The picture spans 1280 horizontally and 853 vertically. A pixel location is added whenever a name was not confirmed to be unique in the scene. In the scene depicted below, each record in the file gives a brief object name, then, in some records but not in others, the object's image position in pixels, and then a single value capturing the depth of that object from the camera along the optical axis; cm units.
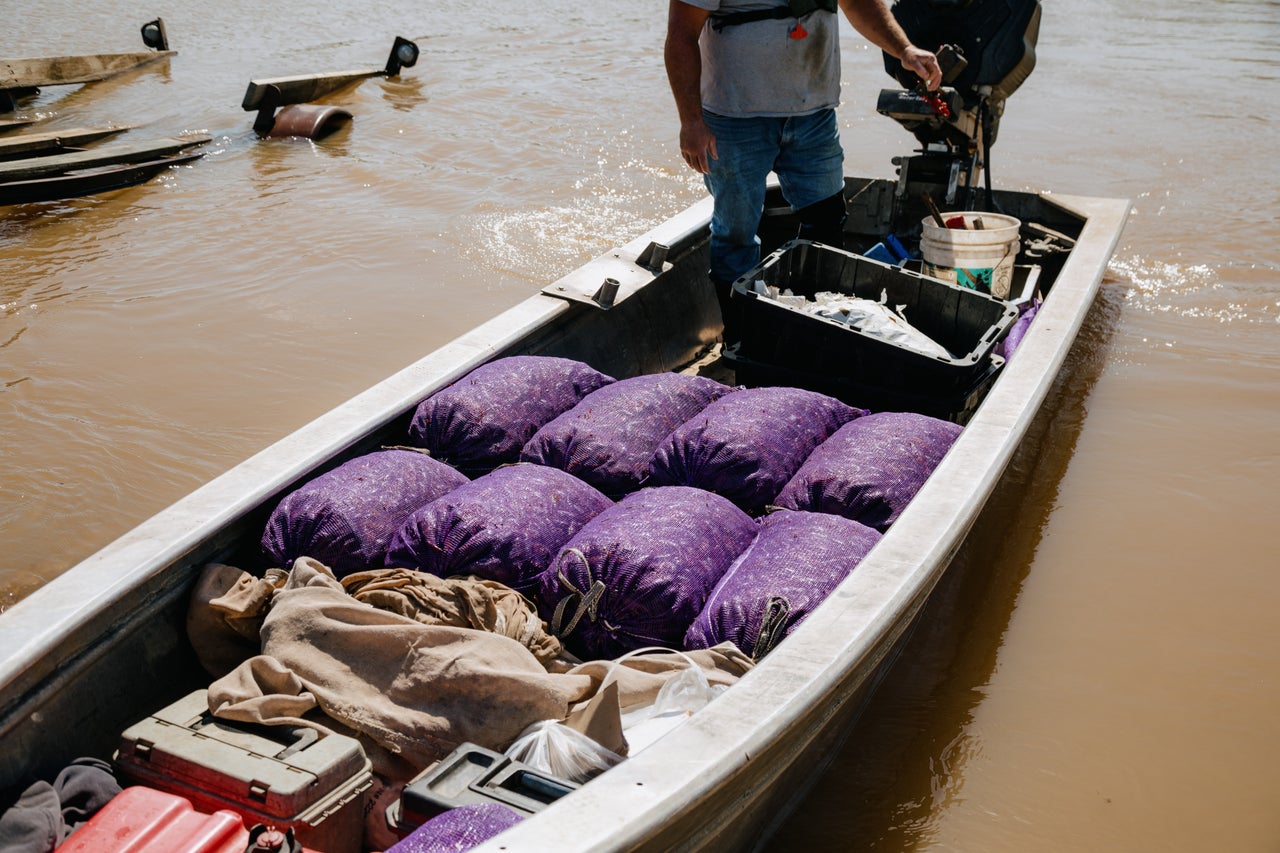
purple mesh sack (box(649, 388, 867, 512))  322
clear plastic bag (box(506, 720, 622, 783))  229
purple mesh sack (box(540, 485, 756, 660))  270
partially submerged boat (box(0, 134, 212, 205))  830
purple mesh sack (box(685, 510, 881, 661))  261
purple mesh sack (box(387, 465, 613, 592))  280
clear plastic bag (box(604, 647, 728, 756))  242
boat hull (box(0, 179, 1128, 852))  203
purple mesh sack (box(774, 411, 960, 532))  309
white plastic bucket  477
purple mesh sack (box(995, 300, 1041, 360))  433
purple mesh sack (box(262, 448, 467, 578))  287
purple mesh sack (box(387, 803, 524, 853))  198
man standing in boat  412
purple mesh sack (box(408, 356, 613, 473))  340
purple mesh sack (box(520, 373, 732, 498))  327
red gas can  210
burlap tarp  240
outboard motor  507
